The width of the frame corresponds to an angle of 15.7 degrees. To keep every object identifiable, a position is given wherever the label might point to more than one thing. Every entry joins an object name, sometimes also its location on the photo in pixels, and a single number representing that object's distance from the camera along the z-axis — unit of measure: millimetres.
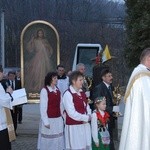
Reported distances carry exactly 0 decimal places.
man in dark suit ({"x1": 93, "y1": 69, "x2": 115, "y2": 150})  10406
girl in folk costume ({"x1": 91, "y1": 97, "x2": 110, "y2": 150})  9328
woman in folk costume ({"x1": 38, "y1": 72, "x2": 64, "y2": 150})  10352
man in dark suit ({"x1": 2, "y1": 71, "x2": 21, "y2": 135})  14873
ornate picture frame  17677
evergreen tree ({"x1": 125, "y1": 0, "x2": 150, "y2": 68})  17406
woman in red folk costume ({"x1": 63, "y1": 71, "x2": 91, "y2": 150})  9156
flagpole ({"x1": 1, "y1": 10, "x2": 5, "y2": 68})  30331
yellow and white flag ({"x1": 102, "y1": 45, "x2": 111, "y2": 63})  14469
